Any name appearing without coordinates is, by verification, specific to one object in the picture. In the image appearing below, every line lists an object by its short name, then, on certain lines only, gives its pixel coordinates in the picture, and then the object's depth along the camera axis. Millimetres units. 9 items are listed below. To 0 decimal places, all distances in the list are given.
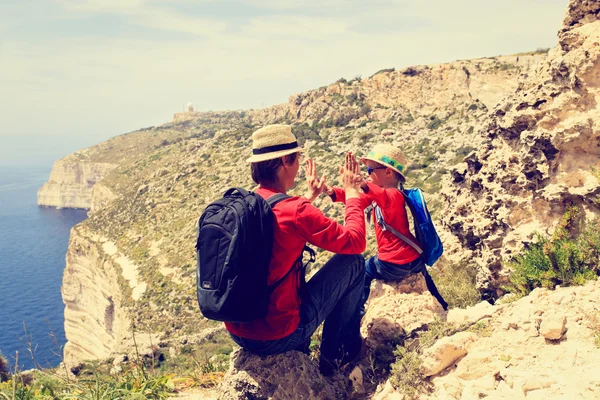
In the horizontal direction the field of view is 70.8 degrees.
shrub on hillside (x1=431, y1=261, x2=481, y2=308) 5367
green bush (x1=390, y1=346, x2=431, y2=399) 3305
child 4352
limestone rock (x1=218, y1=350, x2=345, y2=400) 3508
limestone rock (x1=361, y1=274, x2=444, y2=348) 4224
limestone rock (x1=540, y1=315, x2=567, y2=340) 3106
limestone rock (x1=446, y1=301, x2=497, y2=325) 3852
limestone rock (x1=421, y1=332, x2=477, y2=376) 3354
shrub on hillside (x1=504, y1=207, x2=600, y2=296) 3838
